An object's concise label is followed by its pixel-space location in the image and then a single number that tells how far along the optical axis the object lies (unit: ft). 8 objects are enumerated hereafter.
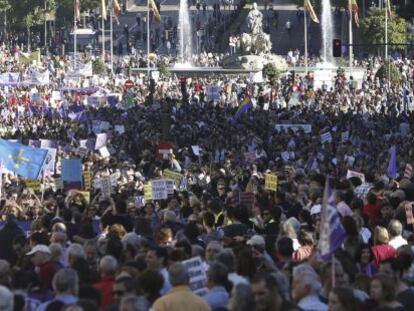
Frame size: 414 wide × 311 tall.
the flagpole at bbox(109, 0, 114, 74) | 315.21
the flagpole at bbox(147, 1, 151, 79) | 292.92
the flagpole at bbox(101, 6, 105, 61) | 315.78
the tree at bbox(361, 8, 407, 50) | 312.71
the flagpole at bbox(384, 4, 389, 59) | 262.86
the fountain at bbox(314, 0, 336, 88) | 241.96
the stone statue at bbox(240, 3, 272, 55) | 284.82
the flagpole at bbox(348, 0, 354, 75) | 270.05
